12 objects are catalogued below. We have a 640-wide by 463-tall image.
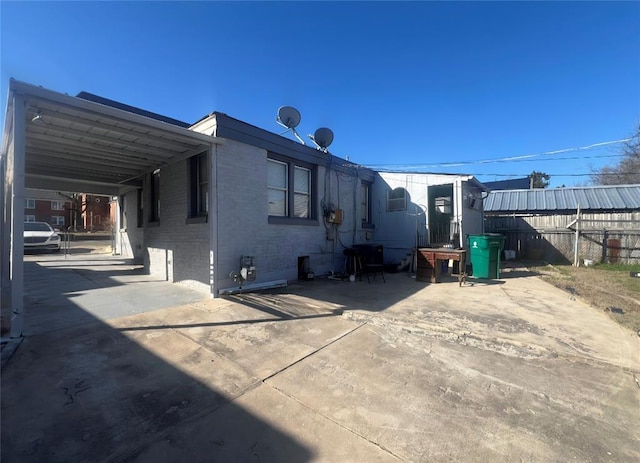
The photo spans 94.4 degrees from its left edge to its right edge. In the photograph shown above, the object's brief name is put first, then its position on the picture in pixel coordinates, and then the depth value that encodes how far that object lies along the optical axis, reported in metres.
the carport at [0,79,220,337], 4.11
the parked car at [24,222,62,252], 15.98
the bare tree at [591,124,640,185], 18.89
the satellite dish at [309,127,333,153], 10.15
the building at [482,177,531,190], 27.11
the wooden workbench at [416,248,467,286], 8.41
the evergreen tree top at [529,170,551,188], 37.72
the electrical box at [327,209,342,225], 9.60
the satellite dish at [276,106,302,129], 9.09
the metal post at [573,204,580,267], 12.57
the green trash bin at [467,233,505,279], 9.05
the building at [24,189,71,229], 40.30
